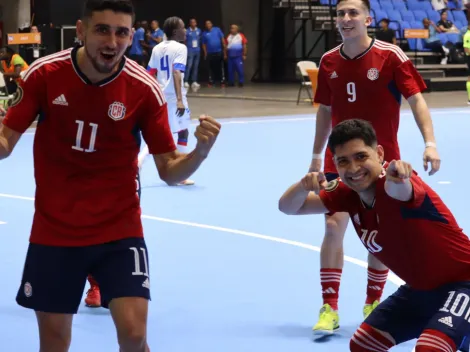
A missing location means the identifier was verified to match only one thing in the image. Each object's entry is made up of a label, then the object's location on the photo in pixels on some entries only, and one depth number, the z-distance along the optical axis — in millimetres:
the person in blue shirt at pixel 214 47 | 28469
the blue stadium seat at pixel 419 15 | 28631
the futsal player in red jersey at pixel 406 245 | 3887
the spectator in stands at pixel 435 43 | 27297
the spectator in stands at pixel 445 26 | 27594
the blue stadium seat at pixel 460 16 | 28833
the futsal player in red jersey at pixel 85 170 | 3844
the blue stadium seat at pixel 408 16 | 28453
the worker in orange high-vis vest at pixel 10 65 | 17359
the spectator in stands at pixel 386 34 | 24719
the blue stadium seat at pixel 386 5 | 28750
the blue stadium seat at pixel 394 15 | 28219
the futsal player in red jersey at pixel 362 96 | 5641
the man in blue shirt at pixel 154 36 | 27011
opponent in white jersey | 10766
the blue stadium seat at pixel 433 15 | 28688
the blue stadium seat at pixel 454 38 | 27703
